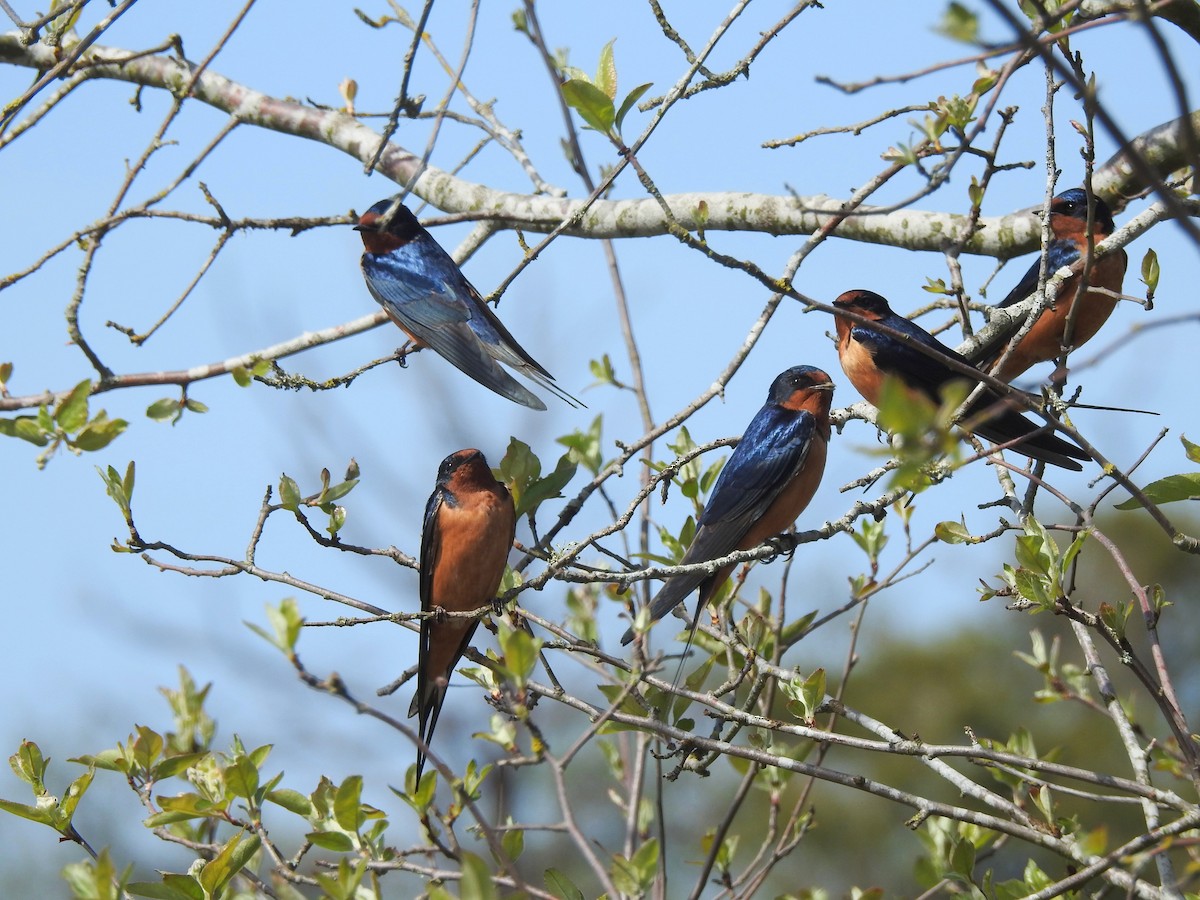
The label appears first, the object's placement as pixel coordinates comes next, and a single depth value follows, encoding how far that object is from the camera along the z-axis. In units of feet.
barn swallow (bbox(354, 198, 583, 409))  32.60
